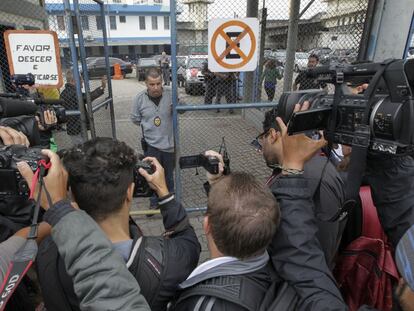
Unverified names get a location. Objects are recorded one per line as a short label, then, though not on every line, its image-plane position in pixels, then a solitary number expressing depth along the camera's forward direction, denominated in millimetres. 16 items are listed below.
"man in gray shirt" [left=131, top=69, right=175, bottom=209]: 4142
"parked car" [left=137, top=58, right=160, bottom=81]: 23781
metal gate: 3240
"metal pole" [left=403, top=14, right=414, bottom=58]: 3361
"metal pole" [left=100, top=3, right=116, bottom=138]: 4312
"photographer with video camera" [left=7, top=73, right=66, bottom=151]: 2188
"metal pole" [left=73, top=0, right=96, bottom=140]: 3352
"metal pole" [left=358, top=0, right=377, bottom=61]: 3660
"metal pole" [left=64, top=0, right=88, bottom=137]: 3125
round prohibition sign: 3303
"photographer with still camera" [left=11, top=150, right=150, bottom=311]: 985
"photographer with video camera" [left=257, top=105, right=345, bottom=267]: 1478
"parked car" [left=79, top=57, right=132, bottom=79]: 26888
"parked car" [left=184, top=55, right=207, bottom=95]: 12016
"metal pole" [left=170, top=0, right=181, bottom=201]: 3180
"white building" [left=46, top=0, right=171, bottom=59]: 43844
